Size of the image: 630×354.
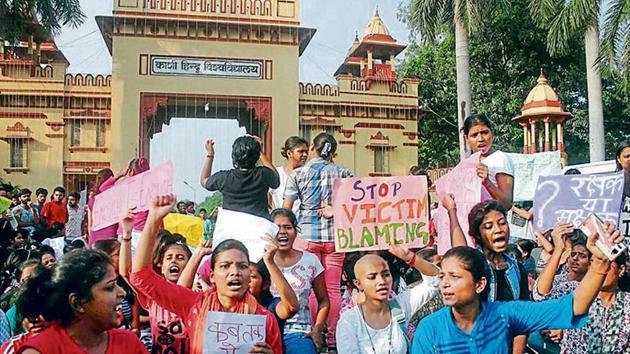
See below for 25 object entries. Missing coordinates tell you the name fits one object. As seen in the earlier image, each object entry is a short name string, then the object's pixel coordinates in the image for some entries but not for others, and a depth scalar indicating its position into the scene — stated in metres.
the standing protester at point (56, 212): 10.85
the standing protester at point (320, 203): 5.27
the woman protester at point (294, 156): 5.79
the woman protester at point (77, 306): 2.55
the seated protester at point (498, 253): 3.67
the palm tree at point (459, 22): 16.19
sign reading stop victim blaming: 4.69
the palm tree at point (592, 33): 13.96
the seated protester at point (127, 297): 4.28
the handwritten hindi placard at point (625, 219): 5.60
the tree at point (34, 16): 16.69
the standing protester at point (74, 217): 10.27
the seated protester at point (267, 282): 3.72
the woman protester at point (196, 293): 3.23
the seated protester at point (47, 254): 5.18
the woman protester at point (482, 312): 2.97
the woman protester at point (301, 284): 4.29
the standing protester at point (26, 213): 10.09
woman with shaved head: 3.78
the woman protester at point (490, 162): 4.46
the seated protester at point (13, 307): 3.79
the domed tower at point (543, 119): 21.45
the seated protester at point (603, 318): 3.82
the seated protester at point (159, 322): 3.58
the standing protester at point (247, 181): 5.04
